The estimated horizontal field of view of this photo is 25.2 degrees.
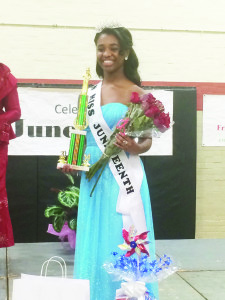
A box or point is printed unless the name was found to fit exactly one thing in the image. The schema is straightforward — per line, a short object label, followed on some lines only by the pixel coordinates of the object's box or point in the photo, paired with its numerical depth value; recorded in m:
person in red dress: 4.07
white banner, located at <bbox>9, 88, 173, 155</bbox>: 5.48
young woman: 2.70
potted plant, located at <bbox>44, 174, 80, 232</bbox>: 4.86
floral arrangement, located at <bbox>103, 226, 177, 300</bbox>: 2.11
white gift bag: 2.03
